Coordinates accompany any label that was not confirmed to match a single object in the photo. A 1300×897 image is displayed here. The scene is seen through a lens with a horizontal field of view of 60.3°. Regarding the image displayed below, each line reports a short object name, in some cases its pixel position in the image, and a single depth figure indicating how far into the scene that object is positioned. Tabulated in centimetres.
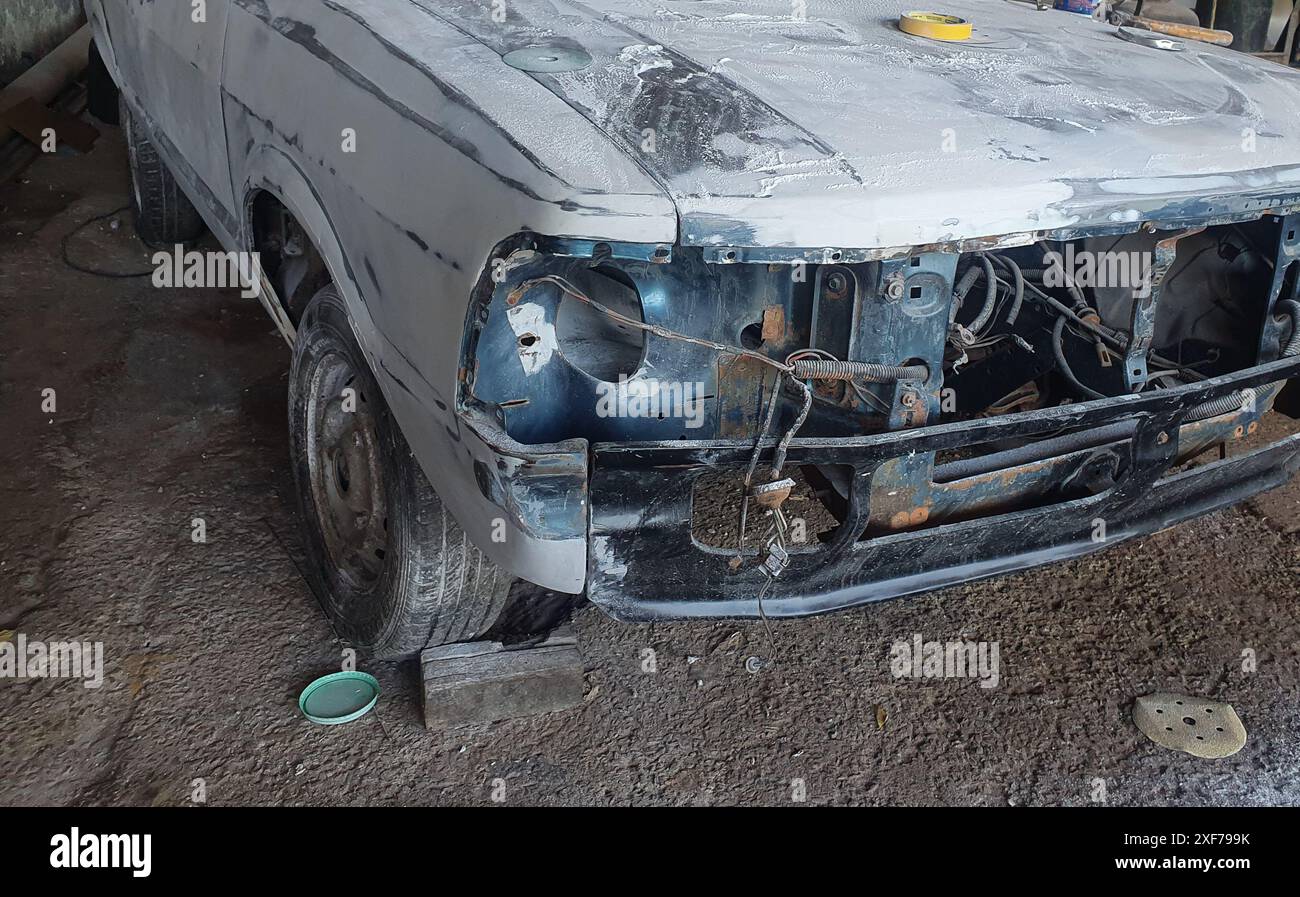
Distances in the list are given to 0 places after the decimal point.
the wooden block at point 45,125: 578
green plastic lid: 240
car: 177
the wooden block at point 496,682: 237
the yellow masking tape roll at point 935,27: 245
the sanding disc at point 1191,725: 242
